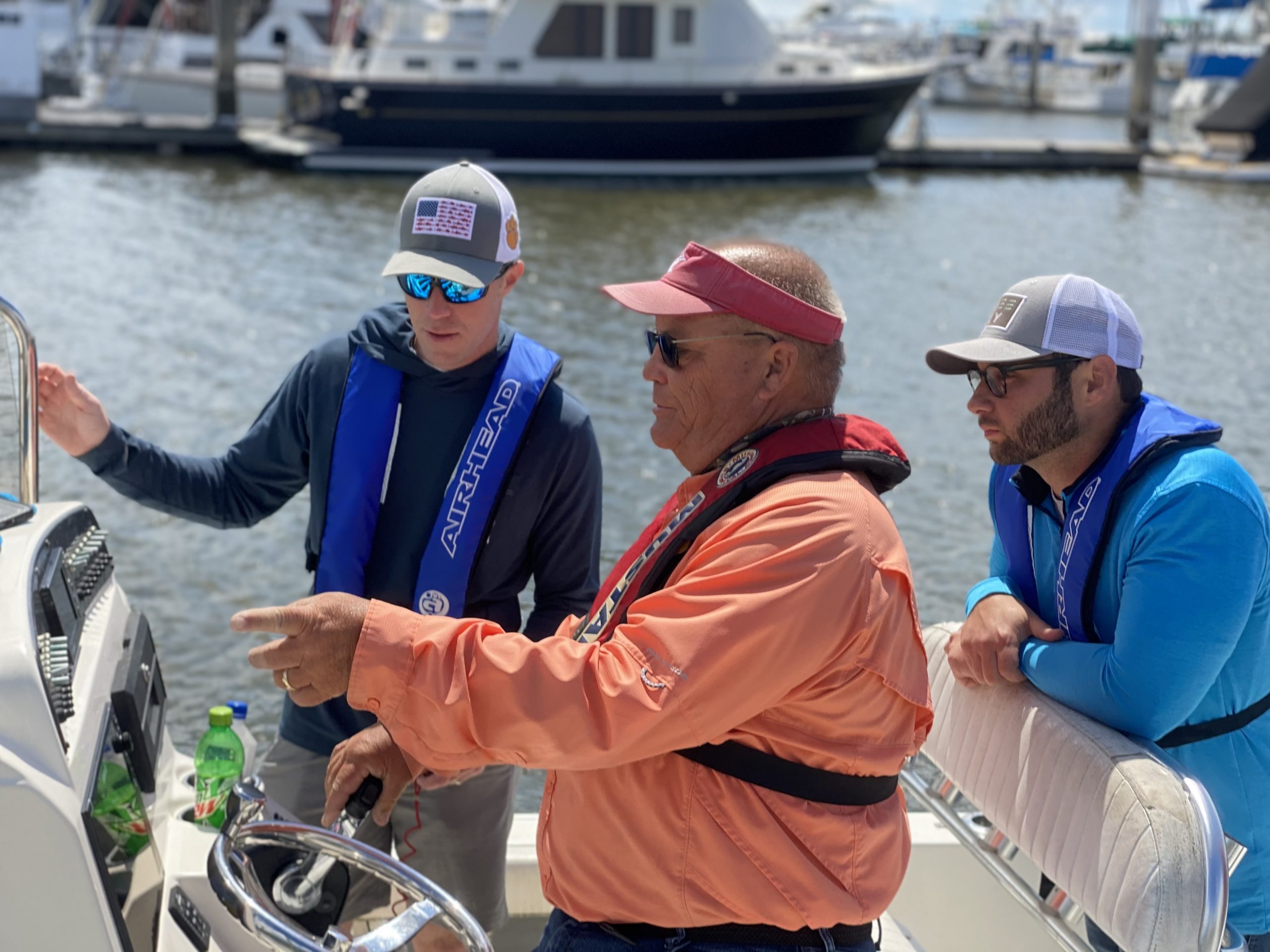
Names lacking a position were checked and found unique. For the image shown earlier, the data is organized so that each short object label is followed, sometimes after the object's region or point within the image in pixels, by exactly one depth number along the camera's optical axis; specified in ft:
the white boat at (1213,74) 116.37
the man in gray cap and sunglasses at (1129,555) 7.09
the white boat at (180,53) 102.94
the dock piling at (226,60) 92.63
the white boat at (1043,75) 174.70
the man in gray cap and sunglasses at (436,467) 8.50
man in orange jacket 5.35
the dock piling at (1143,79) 104.53
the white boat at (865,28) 170.60
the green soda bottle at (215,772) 8.24
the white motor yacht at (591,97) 83.25
